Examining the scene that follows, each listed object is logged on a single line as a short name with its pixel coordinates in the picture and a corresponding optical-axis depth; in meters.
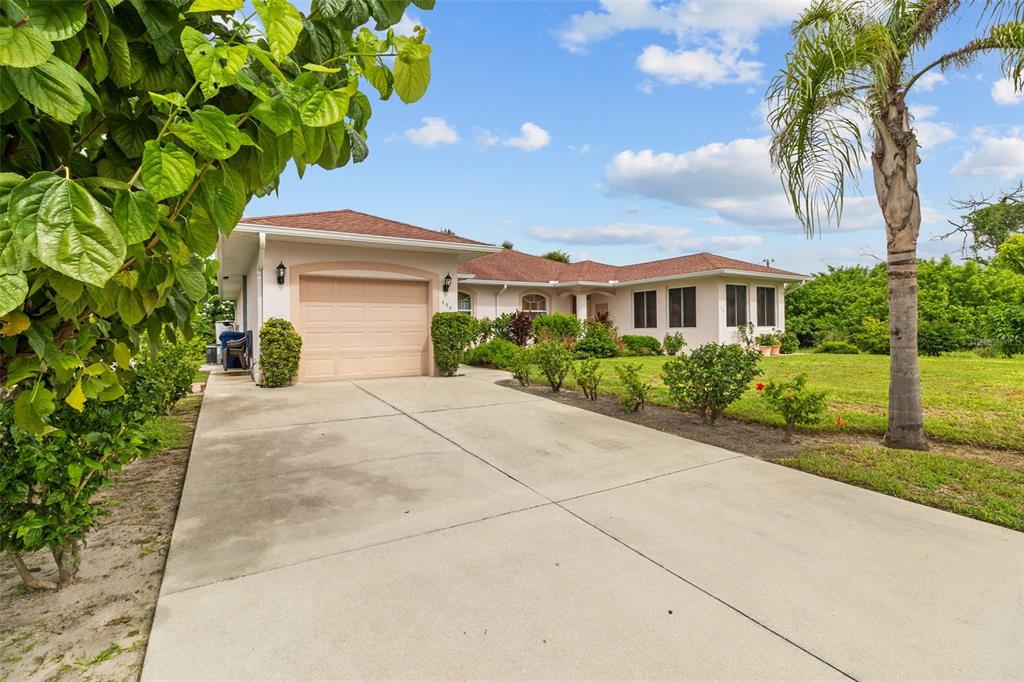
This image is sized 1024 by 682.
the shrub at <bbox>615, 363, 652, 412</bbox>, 7.10
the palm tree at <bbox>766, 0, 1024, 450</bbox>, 4.90
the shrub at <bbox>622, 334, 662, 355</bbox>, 18.19
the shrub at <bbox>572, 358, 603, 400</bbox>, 8.14
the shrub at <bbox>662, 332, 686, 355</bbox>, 17.16
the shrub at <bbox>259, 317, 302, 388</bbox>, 9.47
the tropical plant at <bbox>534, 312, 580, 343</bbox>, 16.74
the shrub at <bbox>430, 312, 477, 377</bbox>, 11.10
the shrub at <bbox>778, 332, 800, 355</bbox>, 18.77
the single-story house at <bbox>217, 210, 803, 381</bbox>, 9.86
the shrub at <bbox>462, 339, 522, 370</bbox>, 13.18
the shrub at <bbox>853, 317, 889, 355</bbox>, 16.95
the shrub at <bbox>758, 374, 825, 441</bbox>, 5.58
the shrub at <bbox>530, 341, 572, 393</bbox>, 9.02
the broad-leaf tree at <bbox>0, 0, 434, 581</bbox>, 0.86
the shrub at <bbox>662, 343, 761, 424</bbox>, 6.20
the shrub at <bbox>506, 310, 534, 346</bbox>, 16.45
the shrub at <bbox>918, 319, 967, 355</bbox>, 16.31
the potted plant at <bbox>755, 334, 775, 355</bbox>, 18.00
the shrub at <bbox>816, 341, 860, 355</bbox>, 17.97
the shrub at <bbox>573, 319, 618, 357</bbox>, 17.08
